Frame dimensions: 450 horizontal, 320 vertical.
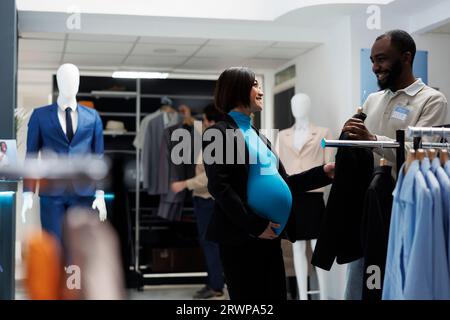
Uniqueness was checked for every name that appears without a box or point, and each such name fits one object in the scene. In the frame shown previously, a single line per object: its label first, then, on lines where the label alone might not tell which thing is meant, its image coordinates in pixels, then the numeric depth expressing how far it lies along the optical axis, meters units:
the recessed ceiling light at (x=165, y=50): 6.60
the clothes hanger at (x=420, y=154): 2.12
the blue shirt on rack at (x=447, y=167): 2.13
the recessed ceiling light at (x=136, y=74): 7.66
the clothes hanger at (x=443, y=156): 2.15
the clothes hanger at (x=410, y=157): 2.14
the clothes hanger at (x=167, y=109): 7.19
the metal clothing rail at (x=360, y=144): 2.29
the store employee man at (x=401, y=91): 2.77
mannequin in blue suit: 4.10
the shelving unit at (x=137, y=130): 7.24
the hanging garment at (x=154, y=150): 6.91
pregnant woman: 2.62
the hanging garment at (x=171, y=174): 6.75
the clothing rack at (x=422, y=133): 2.15
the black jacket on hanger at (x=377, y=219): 2.36
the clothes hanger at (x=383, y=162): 2.45
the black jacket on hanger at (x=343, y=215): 2.59
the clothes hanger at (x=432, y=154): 2.14
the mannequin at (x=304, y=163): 5.61
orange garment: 4.14
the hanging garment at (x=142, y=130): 7.13
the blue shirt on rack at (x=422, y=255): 2.04
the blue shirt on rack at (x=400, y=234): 2.09
